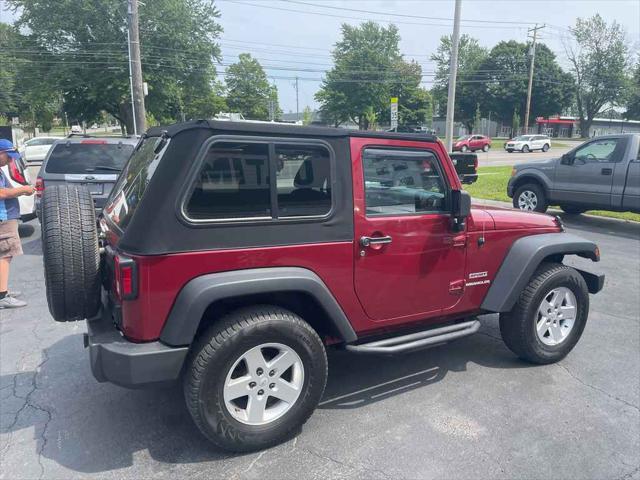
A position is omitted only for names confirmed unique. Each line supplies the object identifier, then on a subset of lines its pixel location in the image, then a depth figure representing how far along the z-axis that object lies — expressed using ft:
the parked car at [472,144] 126.29
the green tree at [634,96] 217.77
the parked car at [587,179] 30.58
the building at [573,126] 232.94
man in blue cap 16.98
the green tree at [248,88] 233.76
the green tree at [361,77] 209.05
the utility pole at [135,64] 53.52
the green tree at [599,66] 219.61
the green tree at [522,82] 215.10
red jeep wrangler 8.61
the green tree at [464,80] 234.79
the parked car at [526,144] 129.80
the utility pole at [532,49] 148.20
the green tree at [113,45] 96.99
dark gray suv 23.36
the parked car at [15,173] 17.15
